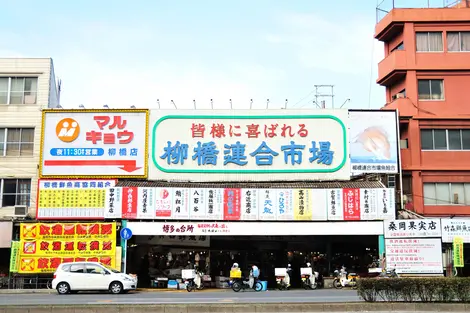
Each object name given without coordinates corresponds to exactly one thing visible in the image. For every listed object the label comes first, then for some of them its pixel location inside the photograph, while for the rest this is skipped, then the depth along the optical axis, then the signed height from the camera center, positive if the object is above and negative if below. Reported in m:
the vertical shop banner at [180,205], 30.67 +1.55
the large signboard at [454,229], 29.92 +0.28
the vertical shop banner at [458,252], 29.75 -0.91
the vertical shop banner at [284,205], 30.88 +1.57
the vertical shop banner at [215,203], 30.75 +1.66
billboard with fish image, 32.84 +5.30
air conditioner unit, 31.72 +1.25
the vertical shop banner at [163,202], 30.61 +1.70
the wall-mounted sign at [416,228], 29.81 +0.33
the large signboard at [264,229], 30.41 +0.28
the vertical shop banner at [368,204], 30.66 +1.62
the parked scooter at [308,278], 30.55 -2.34
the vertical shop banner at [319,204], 30.81 +1.62
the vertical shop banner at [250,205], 30.78 +1.56
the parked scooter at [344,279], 30.50 -2.39
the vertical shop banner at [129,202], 30.42 +1.69
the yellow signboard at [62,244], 30.03 -0.54
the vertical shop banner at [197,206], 30.70 +1.50
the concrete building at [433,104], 34.28 +8.02
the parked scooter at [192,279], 29.70 -2.34
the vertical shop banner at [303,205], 30.86 +1.57
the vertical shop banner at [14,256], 30.03 -1.16
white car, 26.14 -2.05
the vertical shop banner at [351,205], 30.64 +1.56
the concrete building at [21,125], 32.94 +6.32
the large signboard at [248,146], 32.84 +5.09
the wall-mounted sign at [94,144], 32.34 +5.13
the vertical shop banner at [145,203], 30.50 +1.64
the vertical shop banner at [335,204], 30.70 +1.62
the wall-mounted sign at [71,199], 31.11 +1.90
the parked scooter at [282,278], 29.92 -2.29
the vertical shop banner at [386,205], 30.58 +1.56
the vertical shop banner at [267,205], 30.83 +1.56
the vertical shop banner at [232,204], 30.75 +1.61
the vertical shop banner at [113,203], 30.41 +1.64
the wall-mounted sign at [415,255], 29.52 -1.07
